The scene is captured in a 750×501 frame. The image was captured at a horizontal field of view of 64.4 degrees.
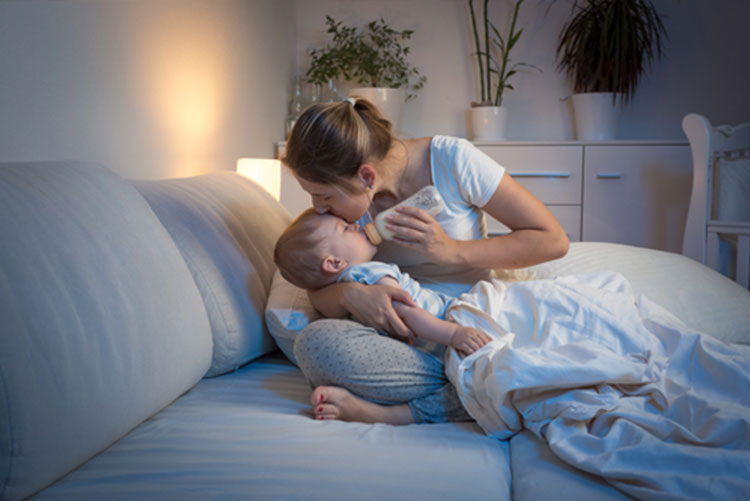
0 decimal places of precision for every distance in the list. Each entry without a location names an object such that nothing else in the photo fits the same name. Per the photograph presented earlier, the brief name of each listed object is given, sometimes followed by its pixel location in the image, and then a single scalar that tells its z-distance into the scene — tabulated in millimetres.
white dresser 3072
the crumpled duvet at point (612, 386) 721
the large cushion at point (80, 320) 718
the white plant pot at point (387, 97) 3270
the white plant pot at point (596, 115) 3152
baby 1267
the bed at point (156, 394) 744
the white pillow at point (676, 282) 1456
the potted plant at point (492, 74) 3271
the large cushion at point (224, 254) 1278
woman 1062
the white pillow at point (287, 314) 1315
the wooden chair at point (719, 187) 2496
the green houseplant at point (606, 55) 3035
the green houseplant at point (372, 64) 3322
